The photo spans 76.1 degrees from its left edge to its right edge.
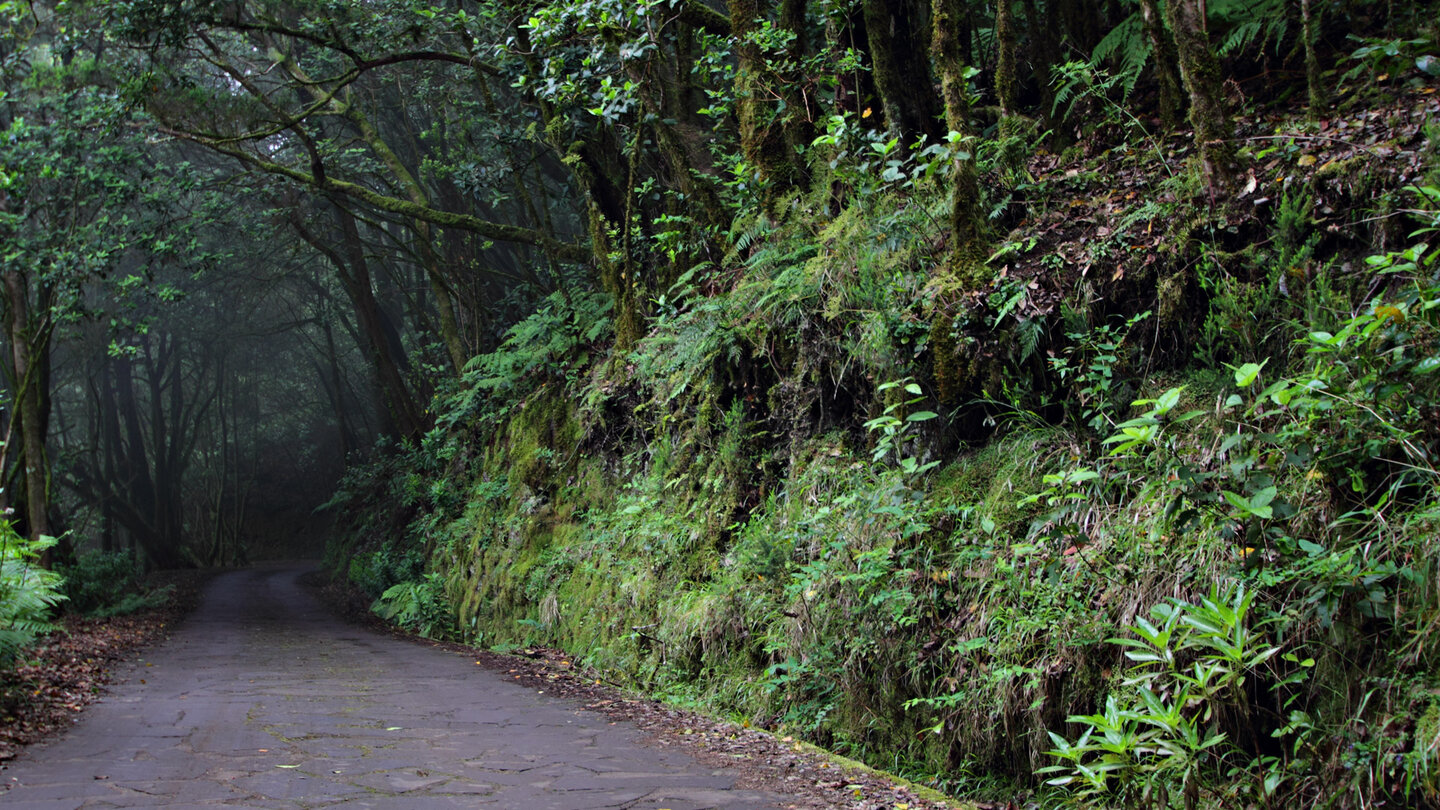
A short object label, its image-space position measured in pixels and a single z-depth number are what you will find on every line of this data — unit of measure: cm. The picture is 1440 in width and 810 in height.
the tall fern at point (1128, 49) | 720
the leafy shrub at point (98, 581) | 1513
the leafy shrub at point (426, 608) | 1419
